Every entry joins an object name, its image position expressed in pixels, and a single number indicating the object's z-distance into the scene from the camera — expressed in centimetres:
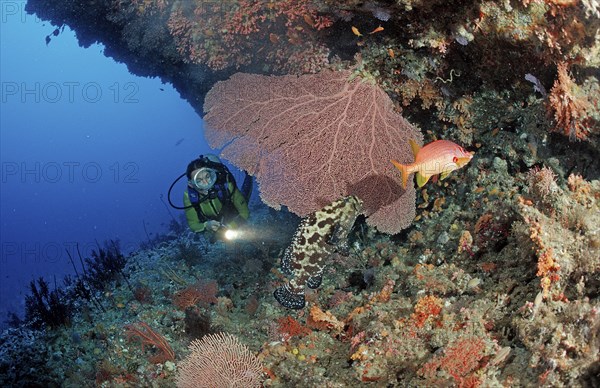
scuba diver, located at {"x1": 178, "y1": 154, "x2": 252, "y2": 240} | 640
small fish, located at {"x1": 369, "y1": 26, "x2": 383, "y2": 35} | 397
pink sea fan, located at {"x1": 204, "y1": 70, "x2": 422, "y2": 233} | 448
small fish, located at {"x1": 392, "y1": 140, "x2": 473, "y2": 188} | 323
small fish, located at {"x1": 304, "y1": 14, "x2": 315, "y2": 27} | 427
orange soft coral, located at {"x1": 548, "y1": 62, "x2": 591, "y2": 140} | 354
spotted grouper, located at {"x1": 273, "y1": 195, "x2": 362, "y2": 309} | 451
